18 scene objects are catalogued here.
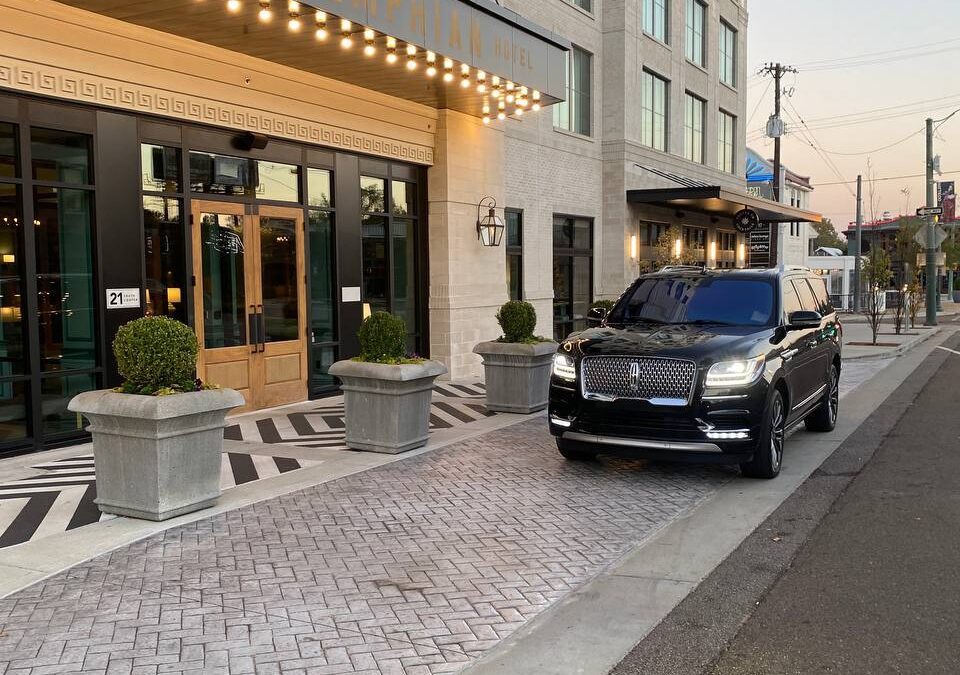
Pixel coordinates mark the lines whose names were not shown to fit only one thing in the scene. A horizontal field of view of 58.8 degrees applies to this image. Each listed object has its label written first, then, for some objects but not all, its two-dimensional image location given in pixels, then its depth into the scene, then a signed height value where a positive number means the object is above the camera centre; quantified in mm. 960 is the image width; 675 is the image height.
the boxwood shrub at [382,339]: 9047 -537
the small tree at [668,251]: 23531 +968
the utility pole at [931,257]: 32781 +1012
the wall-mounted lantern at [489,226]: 16125 +1167
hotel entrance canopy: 9383 +3110
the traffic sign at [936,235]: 32675 +1835
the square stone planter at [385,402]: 8867 -1210
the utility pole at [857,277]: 42156 +342
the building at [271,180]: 9055 +1579
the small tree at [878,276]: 25198 +239
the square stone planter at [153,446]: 6309 -1183
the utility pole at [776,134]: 34031 +6013
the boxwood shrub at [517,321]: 11906 -475
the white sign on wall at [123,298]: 9727 -80
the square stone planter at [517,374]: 11711 -1213
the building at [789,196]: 46816 +5595
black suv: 7457 -814
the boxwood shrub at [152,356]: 6434 -499
